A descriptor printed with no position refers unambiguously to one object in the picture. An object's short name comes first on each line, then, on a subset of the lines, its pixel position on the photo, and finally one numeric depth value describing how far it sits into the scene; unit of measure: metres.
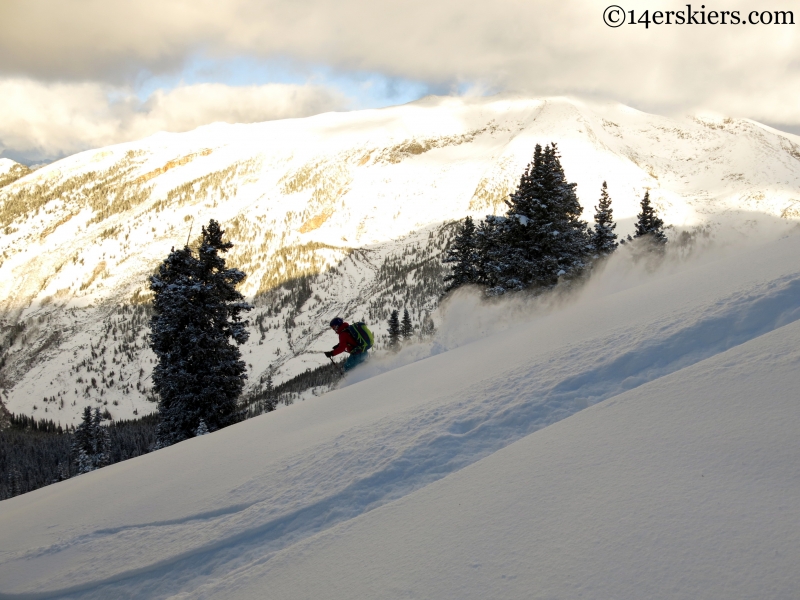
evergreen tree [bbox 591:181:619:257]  32.06
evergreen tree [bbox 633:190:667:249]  34.27
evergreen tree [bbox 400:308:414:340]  50.47
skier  14.79
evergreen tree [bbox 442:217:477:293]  32.31
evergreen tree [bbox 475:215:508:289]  24.36
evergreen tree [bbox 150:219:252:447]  17.56
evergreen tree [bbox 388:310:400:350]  48.57
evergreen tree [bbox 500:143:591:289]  22.88
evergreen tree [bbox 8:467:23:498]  56.60
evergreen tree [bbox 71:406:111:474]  36.91
